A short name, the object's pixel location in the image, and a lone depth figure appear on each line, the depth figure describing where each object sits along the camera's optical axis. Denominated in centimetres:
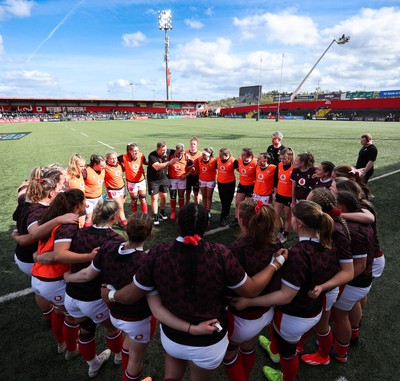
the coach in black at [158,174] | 617
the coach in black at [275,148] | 665
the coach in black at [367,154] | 734
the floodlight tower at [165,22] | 7919
